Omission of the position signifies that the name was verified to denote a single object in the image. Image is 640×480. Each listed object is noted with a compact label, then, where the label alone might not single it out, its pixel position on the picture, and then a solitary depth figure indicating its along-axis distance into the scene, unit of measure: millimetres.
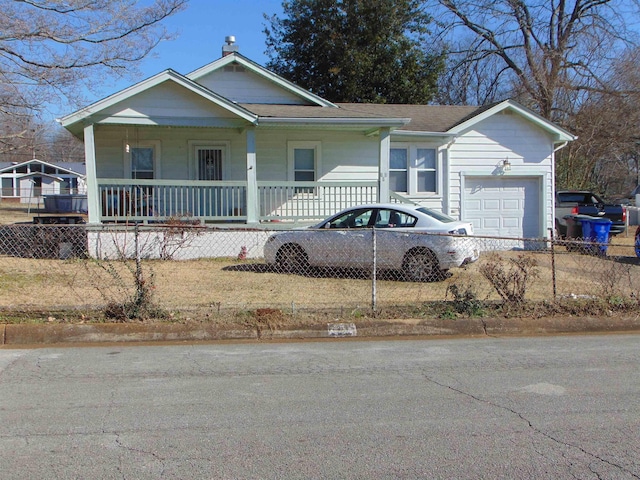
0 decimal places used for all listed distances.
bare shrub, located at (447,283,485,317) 8250
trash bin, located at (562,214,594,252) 16469
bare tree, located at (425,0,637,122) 31516
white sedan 10414
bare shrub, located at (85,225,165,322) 7676
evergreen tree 27516
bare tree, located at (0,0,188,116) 16500
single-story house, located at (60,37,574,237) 14516
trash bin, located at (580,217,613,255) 15773
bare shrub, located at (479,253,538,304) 8398
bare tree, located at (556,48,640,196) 30094
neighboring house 58125
